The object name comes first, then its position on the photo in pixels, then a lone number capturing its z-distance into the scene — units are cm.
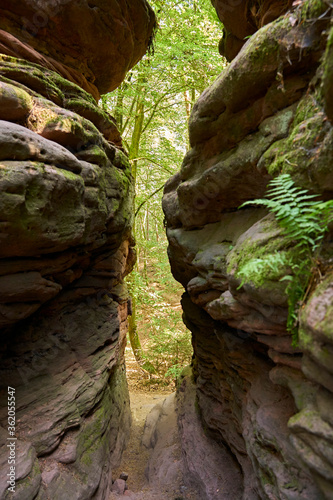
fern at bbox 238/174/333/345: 274
